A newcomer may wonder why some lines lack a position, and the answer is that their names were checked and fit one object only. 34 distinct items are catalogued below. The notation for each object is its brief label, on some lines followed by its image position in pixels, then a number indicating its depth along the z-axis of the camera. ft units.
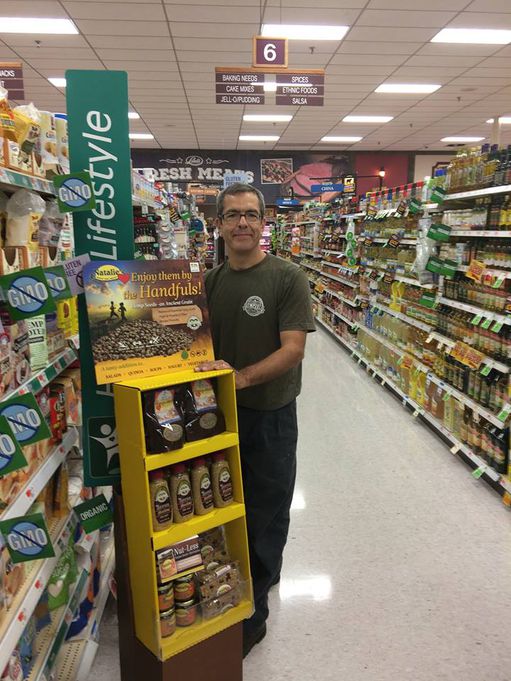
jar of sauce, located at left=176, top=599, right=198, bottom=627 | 5.65
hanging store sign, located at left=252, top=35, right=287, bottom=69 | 18.54
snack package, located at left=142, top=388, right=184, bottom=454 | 5.12
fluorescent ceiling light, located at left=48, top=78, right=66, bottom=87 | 29.82
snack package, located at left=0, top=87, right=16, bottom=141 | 4.76
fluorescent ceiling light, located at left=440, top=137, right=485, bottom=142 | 46.96
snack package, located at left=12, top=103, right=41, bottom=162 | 5.21
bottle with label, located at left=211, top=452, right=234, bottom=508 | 5.77
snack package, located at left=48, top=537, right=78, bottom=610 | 5.88
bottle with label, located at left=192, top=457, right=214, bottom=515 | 5.62
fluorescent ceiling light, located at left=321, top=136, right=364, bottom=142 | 46.96
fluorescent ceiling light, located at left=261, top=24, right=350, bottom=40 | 22.07
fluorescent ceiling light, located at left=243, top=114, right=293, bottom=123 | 37.45
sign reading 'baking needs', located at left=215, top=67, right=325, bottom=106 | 20.38
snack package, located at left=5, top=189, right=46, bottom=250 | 5.04
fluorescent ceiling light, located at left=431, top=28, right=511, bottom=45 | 22.75
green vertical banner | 5.62
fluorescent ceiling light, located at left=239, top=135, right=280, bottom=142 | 45.75
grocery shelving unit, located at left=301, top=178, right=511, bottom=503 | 11.96
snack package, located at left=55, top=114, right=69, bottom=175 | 6.45
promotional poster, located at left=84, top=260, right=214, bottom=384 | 5.27
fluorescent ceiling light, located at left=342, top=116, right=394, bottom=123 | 38.78
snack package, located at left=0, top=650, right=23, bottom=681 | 4.67
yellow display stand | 5.17
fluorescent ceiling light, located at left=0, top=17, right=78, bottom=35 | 21.62
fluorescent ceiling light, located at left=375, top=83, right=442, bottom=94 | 30.45
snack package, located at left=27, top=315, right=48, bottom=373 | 5.33
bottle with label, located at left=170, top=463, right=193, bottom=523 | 5.45
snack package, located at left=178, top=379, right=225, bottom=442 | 5.45
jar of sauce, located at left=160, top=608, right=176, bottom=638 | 5.49
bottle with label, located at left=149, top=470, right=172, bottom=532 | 5.27
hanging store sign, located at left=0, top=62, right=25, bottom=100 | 20.75
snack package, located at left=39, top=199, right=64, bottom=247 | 5.93
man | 6.77
